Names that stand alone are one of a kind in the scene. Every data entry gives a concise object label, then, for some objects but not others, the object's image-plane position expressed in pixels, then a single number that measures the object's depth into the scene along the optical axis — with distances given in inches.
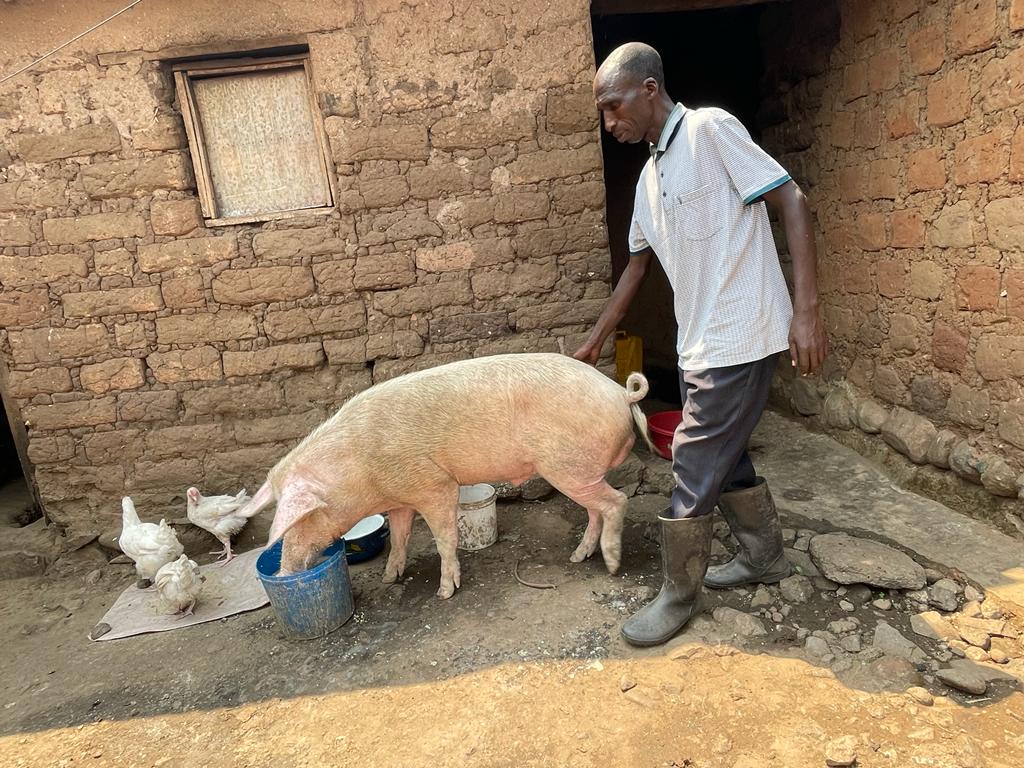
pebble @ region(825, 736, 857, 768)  80.2
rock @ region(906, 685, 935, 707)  89.1
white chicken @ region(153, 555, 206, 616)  129.1
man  92.6
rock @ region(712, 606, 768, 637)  106.5
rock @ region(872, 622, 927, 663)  98.4
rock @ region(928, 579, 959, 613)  108.2
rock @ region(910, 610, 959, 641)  102.5
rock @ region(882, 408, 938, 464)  147.5
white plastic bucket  146.5
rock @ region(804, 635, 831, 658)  100.5
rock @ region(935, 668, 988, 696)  89.7
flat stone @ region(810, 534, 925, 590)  113.8
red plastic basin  163.3
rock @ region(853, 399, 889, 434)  164.6
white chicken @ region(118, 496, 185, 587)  142.9
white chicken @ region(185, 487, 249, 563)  150.6
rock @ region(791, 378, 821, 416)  194.2
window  150.4
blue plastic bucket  115.4
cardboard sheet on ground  131.3
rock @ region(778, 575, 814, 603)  114.6
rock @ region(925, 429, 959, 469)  140.3
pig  120.1
